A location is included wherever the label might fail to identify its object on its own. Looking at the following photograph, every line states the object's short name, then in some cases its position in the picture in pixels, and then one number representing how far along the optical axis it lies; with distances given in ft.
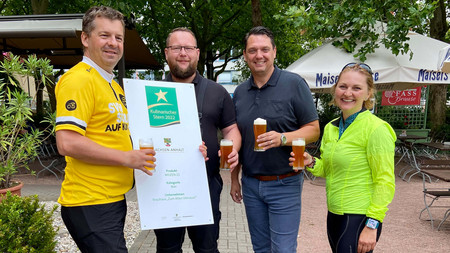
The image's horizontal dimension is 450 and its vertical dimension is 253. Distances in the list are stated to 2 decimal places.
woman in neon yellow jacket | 6.47
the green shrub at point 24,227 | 7.39
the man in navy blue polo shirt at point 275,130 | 8.05
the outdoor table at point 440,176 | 15.49
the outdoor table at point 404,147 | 26.77
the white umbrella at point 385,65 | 22.31
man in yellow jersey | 5.69
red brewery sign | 36.27
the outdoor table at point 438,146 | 23.91
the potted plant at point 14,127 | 11.32
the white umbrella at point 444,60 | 19.48
